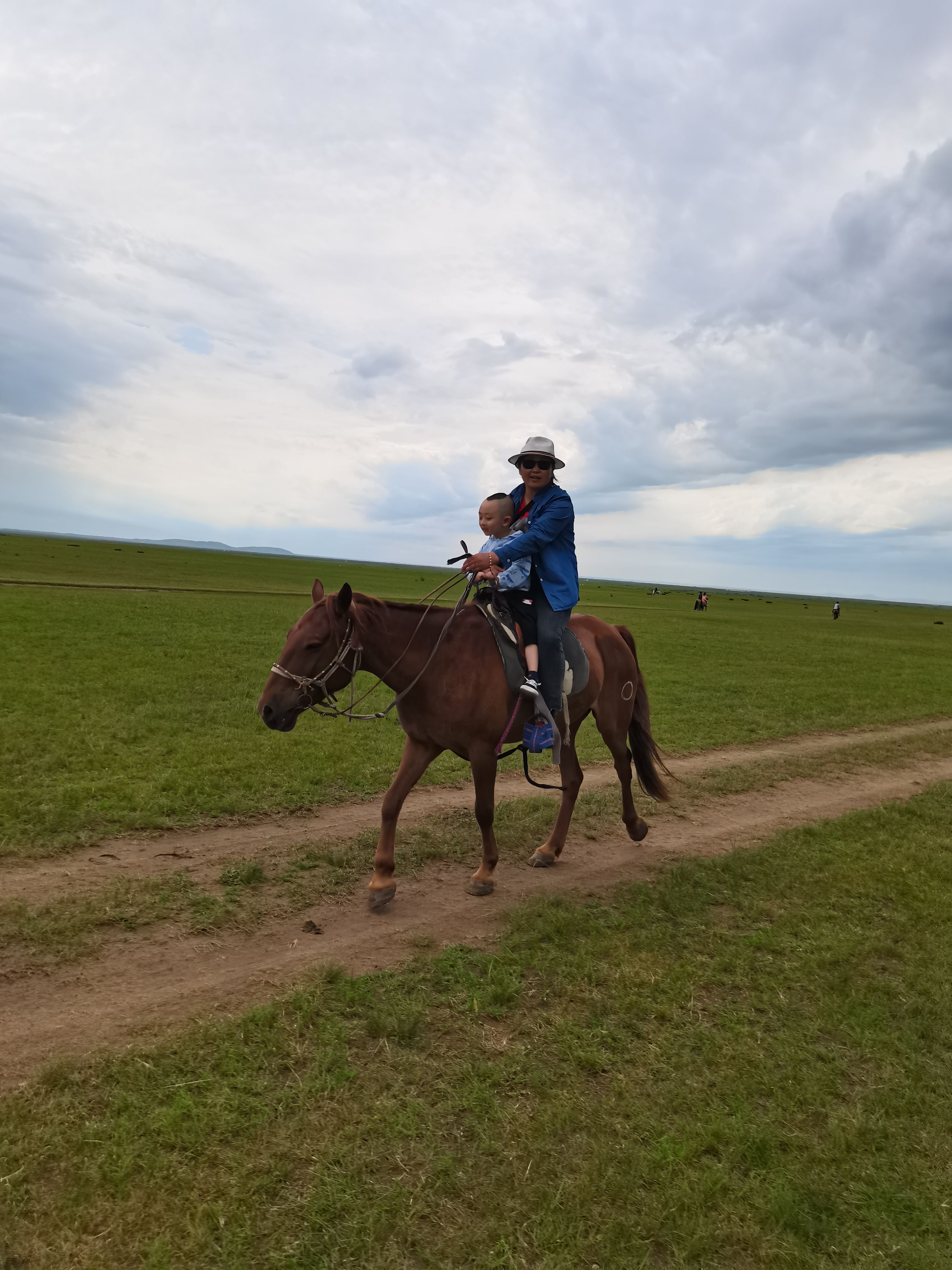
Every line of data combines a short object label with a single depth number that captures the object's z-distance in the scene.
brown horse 5.55
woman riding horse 6.04
